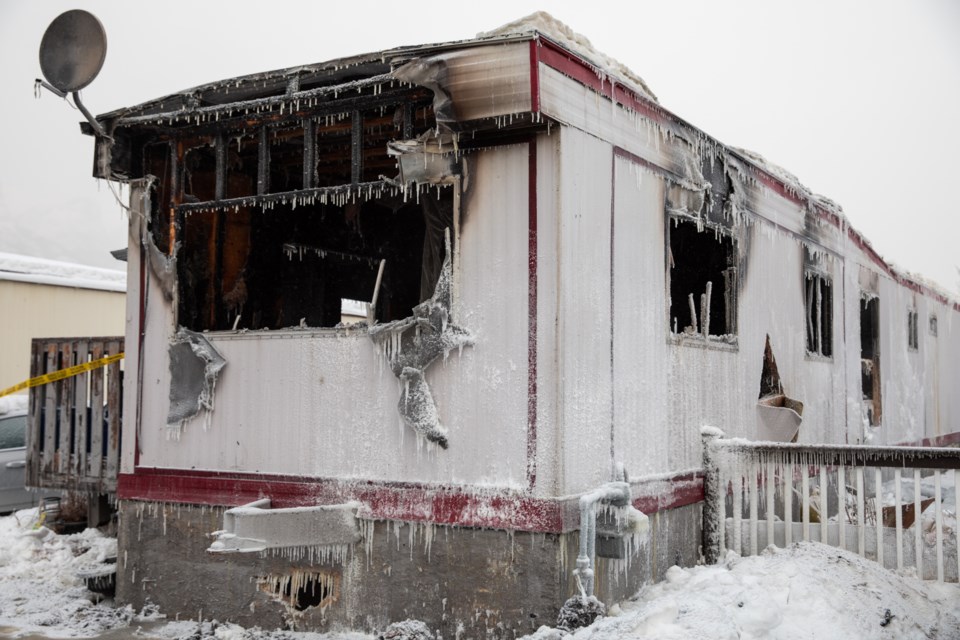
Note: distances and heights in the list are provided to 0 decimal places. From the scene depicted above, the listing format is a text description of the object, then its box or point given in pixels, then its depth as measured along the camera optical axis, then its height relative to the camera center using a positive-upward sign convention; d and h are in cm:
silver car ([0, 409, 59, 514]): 1190 -121
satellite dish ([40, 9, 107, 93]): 735 +272
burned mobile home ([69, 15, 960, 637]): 628 +27
